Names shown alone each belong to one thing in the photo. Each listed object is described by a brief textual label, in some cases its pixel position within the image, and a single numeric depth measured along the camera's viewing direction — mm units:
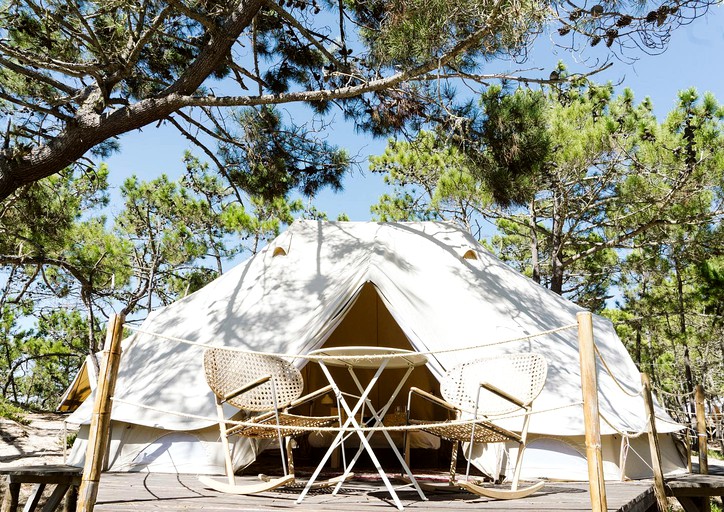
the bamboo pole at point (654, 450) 3191
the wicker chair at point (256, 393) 2723
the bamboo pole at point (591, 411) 1859
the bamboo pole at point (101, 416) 2074
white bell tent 3752
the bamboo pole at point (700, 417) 4238
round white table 2486
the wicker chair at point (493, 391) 2762
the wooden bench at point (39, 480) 3359
